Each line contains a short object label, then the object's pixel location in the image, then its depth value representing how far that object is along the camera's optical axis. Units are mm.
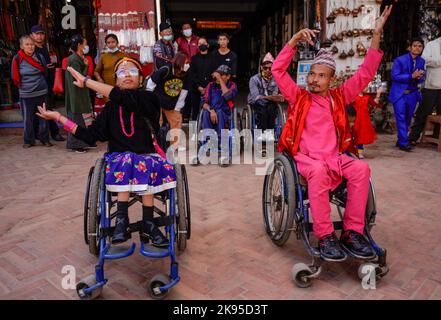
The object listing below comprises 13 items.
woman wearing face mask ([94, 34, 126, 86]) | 5926
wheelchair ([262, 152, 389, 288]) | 2338
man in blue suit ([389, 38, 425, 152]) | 5645
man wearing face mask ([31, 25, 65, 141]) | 6043
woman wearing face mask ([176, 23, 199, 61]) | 7201
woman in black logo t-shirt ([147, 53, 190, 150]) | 4660
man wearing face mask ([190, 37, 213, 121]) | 6219
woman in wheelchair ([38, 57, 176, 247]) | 2424
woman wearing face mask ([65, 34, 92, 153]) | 5488
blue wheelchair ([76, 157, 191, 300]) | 2211
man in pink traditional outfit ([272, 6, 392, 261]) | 2439
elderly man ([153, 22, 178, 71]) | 5582
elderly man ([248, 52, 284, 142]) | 5465
